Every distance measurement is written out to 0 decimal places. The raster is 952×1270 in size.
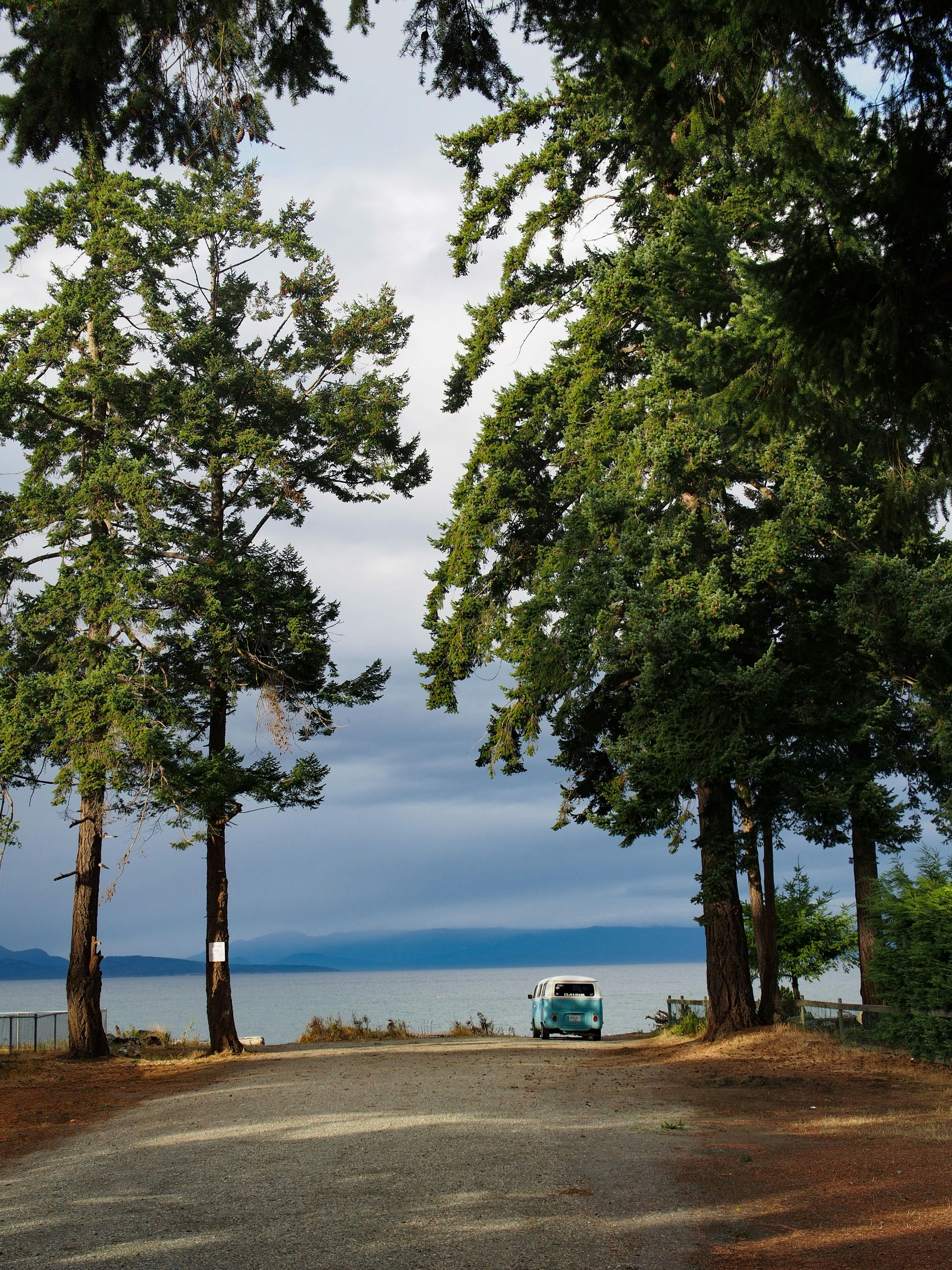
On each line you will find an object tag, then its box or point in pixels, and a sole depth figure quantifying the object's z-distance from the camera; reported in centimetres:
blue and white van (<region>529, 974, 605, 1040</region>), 2738
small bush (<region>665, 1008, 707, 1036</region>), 2266
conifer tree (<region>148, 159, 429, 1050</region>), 2278
